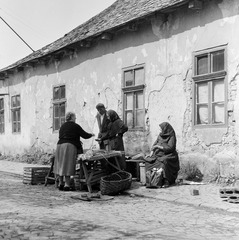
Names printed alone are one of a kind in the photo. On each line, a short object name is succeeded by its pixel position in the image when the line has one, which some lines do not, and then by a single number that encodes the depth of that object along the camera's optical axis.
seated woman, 9.85
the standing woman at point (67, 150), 10.03
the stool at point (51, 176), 10.81
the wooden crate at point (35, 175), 11.15
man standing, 10.94
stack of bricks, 7.80
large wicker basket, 9.11
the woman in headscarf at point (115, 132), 10.80
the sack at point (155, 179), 9.72
